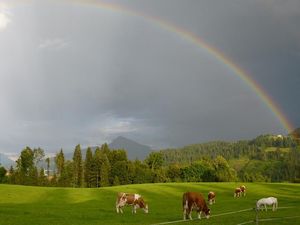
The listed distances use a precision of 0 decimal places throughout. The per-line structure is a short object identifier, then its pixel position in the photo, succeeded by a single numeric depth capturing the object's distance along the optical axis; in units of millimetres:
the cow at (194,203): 23194
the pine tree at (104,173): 116326
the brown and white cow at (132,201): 29090
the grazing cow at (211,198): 37934
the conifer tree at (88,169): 125326
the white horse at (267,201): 29881
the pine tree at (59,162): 130541
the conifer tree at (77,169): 125495
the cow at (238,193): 48970
